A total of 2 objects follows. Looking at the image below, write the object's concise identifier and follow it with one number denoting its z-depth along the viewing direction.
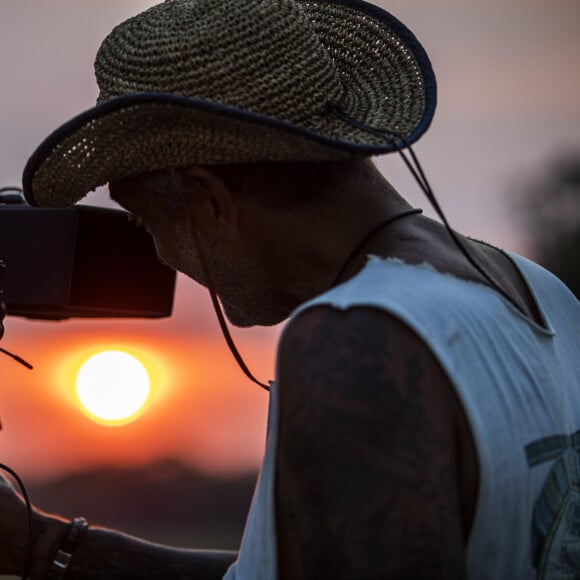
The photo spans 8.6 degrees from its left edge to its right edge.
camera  3.62
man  3.19
